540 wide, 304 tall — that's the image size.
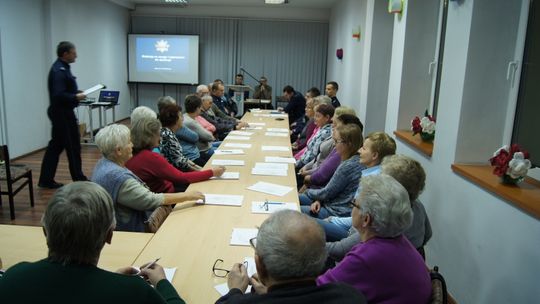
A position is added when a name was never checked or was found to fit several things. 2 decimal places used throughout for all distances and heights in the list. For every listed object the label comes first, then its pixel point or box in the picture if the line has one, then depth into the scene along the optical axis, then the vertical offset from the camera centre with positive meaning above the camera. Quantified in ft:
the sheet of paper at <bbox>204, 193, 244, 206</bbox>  8.63 -2.62
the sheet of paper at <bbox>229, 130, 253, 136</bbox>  17.72 -2.55
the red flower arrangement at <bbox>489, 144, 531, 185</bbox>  7.66 -1.46
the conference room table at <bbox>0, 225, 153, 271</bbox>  6.09 -2.74
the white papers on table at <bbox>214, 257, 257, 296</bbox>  5.39 -2.71
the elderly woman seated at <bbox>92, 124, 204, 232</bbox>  7.95 -2.19
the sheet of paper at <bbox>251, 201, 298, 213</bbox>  8.27 -2.61
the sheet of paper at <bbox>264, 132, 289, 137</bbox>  17.76 -2.54
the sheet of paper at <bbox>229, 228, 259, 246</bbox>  6.80 -2.66
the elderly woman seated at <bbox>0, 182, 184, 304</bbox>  3.68 -1.80
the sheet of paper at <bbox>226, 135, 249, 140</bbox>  16.67 -2.57
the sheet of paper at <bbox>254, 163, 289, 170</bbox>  11.79 -2.57
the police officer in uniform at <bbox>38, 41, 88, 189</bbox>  15.99 -2.05
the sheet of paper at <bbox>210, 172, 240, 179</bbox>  10.61 -2.59
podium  31.63 -2.14
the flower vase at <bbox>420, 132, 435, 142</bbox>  11.96 -1.59
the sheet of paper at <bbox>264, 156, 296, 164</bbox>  12.63 -2.56
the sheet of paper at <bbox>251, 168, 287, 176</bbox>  11.12 -2.58
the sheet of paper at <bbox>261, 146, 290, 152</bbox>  14.56 -2.57
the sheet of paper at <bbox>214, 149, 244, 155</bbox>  13.60 -2.57
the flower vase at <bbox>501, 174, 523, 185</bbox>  7.82 -1.76
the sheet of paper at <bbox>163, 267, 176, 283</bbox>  5.66 -2.71
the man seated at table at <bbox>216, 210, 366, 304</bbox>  3.87 -1.76
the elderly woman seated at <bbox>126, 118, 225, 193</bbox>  9.47 -2.06
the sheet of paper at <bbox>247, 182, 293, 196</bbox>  9.48 -2.60
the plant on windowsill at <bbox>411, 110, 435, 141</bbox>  11.89 -1.34
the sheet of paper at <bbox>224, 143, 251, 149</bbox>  14.94 -2.58
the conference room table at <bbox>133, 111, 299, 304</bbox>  5.64 -2.69
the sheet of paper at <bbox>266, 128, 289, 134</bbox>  18.91 -2.52
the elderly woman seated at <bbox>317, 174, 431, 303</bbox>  4.99 -2.11
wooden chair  12.78 -3.49
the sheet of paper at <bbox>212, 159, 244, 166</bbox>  12.07 -2.58
